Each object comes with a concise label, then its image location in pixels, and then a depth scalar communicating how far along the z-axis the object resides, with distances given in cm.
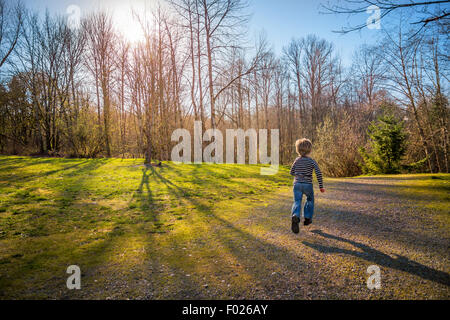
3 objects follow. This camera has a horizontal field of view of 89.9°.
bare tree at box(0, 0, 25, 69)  1774
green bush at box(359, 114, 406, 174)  1146
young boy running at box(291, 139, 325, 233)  400
